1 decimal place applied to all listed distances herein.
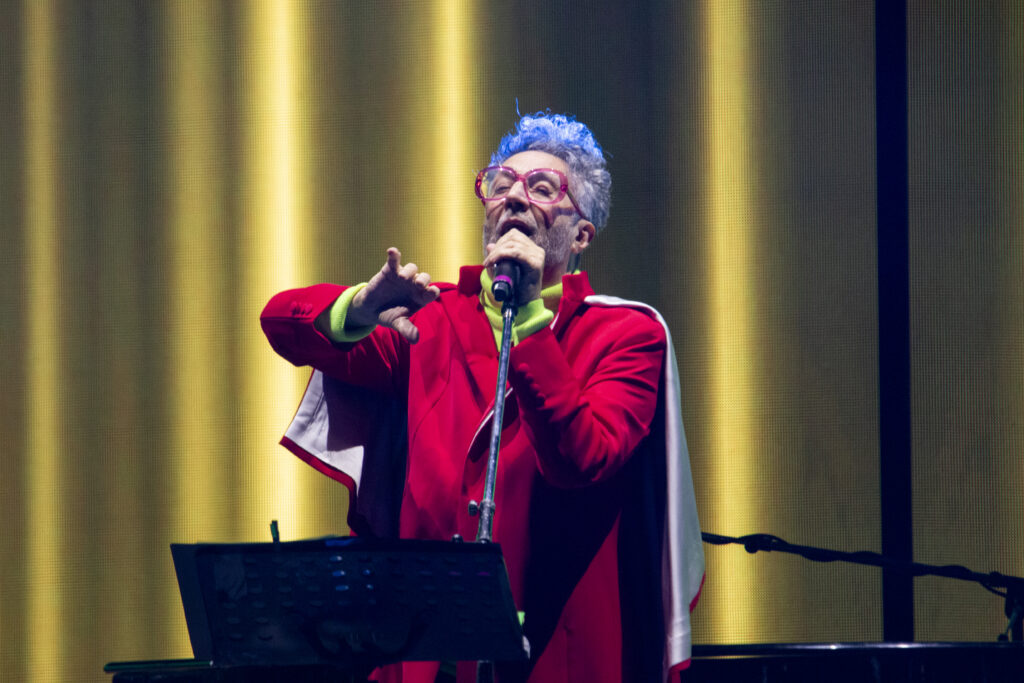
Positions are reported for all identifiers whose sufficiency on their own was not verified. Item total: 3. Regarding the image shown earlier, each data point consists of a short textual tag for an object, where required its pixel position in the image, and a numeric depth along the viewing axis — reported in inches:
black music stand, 402.2
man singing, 423.3
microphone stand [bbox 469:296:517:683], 408.5
